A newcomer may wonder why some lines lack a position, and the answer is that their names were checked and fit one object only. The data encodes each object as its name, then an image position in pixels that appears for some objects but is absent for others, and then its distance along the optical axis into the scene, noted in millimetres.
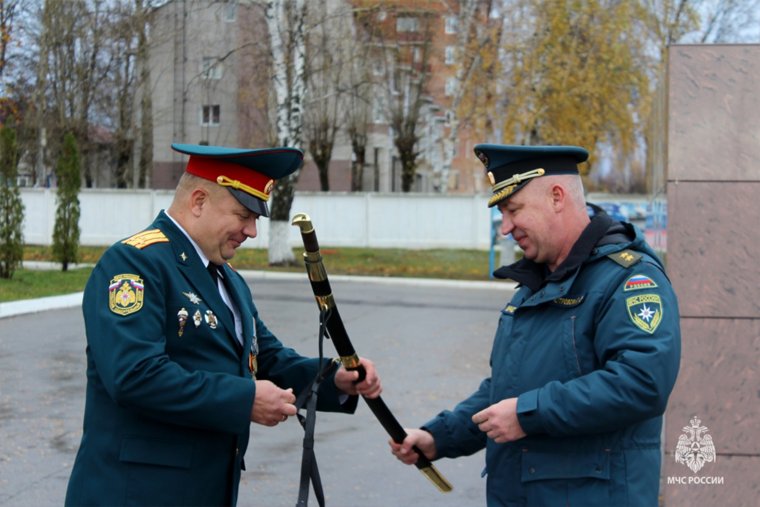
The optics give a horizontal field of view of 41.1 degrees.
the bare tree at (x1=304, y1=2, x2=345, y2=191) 32888
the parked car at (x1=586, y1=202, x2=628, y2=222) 32562
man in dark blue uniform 3062
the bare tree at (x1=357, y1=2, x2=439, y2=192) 43250
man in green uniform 3059
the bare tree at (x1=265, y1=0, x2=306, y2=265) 25406
